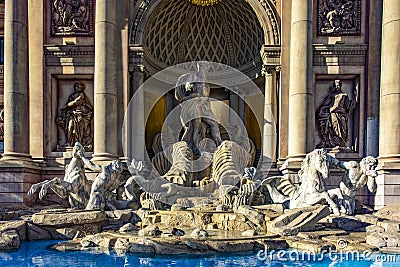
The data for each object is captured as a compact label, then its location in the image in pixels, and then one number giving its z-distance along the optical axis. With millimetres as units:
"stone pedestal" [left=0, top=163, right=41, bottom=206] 14141
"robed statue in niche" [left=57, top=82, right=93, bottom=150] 15586
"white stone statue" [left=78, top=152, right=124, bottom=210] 11891
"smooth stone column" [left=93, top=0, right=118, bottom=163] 15031
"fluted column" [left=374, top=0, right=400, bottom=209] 13266
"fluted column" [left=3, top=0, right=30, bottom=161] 14695
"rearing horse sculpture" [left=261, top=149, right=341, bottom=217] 11406
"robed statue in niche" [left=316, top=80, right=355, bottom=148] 14961
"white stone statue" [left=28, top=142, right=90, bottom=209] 12148
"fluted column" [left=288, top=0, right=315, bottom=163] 14516
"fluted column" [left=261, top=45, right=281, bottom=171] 15523
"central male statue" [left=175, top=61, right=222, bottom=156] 15320
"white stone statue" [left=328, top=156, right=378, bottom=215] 11195
